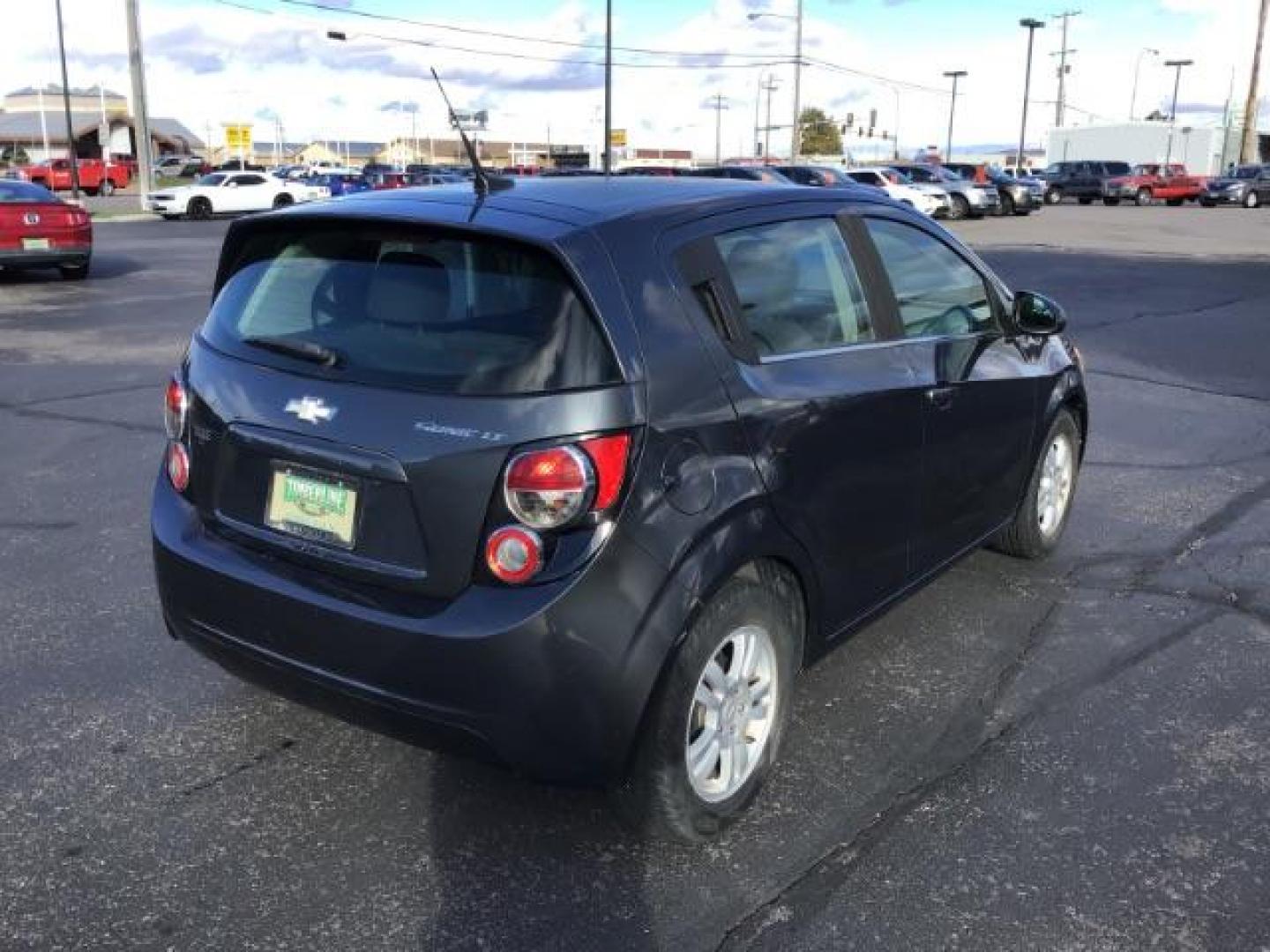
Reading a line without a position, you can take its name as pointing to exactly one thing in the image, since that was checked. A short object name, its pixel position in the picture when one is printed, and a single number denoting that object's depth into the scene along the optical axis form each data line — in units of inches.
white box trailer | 2984.7
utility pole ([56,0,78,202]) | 1909.0
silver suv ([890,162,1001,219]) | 1437.0
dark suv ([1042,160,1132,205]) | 2000.5
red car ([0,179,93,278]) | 626.5
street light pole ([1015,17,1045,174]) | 2965.1
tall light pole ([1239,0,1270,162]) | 2213.3
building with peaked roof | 3523.6
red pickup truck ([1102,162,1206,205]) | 1955.0
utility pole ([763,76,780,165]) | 3713.6
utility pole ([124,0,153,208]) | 1349.7
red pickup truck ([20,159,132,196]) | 2068.2
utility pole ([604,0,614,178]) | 1594.5
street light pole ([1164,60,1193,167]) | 3682.6
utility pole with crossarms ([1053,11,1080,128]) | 3218.5
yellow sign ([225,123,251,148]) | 2202.3
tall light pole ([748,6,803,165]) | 1807.3
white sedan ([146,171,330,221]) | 1445.6
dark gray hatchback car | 104.7
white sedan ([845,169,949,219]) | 1354.6
